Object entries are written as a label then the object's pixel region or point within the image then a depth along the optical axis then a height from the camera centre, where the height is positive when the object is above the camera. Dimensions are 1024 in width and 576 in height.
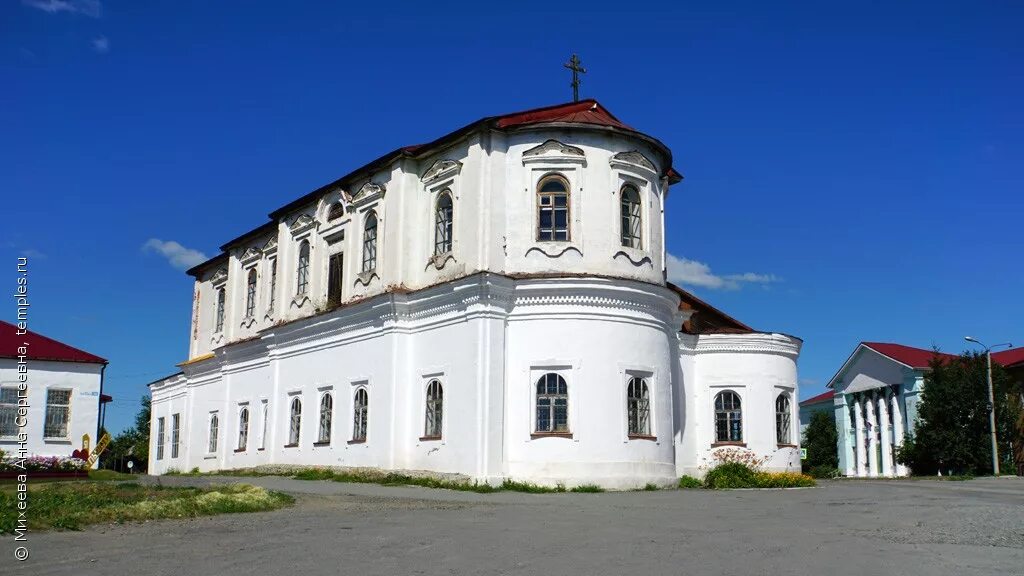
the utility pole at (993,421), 38.44 +1.44
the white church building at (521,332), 21.08 +2.96
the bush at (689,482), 23.16 -0.66
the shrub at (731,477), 23.11 -0.54
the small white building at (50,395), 35.06 +2.12
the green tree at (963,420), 40.70 +1.57
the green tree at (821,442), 54.09 +0.76
